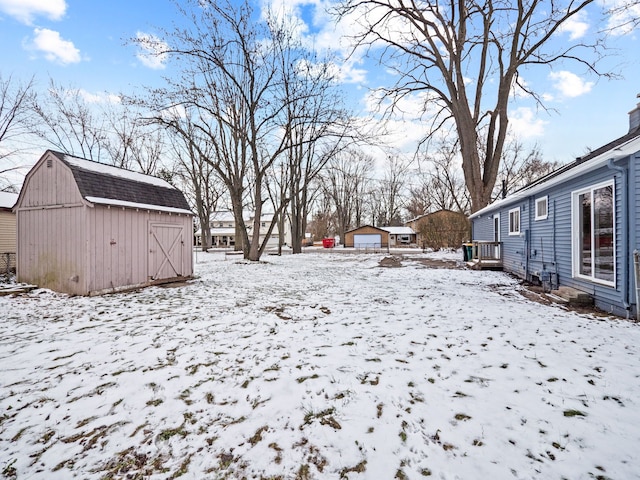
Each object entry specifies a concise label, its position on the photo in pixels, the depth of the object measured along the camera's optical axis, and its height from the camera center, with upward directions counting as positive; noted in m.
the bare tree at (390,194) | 45.99 +7.88
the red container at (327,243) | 37.46 -0.19
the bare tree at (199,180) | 24.81 +5.96
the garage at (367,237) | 40.97 +0.56
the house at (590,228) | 4.85 +0.25
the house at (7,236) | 12.04 +0.33
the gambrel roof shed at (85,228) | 7.30 +0.41
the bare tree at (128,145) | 21.28 +7.56
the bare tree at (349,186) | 42.12 +8.40
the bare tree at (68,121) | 18.14 +8.02
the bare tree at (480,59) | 13.84 +9.01
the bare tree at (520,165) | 31.02 +7.92
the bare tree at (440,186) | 33.75 +7.19
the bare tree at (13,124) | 15.51 +6.43
